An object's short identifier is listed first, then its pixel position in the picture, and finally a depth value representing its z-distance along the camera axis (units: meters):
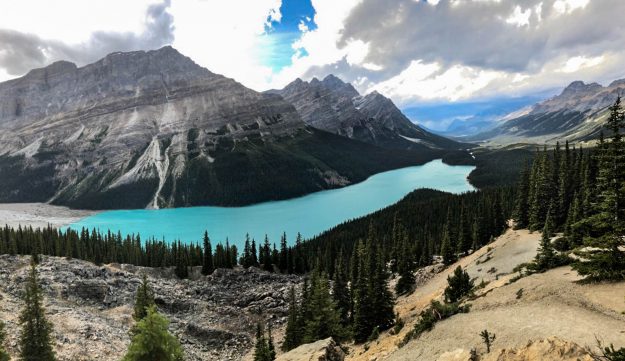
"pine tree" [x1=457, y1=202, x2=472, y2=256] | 83.88
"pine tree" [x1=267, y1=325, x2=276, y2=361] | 48.09
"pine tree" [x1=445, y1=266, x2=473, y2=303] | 42.09
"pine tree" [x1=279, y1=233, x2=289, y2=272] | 117.75
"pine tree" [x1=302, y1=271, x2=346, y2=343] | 49.12
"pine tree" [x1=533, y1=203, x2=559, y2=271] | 36.52
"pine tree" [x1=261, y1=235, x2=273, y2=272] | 117.69
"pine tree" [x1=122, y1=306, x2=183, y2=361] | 29.56
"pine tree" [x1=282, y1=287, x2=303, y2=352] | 57.22
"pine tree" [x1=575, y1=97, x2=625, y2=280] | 27.50
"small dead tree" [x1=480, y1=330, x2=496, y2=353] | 22.83
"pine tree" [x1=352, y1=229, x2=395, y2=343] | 47.06
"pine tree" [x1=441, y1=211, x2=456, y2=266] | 77.32
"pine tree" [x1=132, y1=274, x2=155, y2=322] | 53.69
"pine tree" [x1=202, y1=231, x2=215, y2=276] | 106.69
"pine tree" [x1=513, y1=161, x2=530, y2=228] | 77.56
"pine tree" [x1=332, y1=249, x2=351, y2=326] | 66.11
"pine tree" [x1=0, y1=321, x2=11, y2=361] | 32.81
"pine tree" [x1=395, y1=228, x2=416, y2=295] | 71.88
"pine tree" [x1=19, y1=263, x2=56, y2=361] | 37.72
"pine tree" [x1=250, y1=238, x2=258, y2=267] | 117.70
